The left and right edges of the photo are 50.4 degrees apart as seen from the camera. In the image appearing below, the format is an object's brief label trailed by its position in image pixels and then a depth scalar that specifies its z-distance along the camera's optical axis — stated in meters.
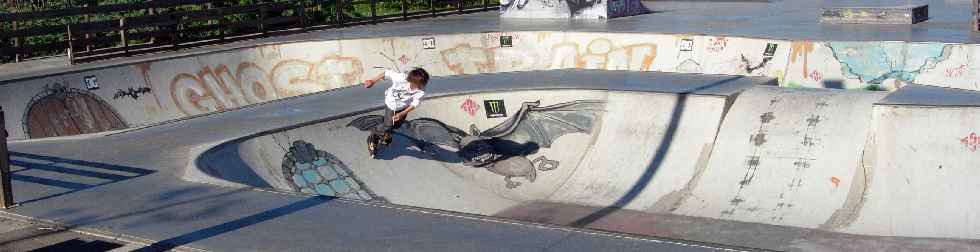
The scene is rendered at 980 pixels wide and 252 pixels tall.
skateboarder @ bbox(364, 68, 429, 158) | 11.76
